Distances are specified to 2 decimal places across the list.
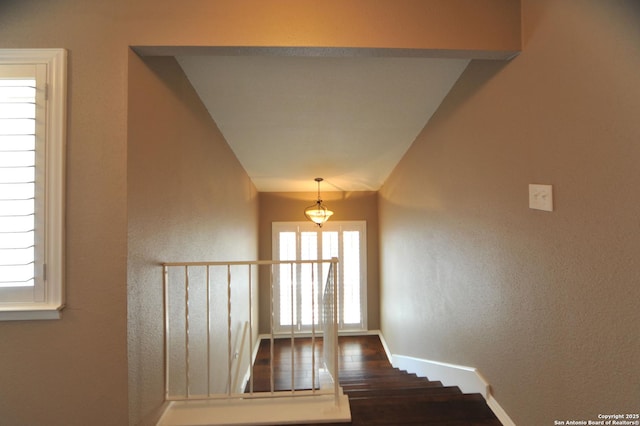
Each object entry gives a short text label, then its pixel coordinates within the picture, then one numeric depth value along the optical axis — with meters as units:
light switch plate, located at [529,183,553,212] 1.25
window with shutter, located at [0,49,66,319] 1.24
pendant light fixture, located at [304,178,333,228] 4.04
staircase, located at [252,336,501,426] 1.58
